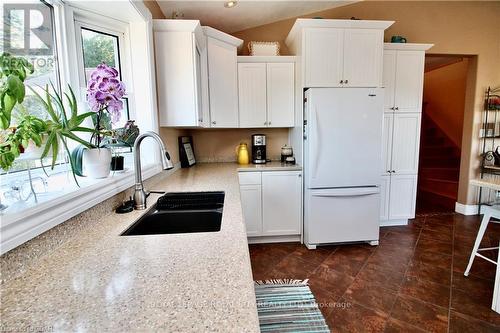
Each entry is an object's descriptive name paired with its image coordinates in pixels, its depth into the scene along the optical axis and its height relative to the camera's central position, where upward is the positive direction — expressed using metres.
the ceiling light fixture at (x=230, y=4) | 2.38 +1.35
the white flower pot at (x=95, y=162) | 1.14 -0.10
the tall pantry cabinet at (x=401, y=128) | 2.90 +0.11
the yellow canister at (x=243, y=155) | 2.97 -0.20
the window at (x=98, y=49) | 1.49 +0.63
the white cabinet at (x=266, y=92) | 2.78 +0.54
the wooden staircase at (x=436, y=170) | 4.19 -0.67
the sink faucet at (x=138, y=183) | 1.20 -0.21
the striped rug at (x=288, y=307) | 1.55 -1.20
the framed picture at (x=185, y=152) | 2.75 -0.15
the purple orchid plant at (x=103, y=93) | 1.12 +0.22
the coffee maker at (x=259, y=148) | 2.94 -0.11
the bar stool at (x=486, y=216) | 1.74 -0.60
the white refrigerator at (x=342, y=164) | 2.38 -0.26
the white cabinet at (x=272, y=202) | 2.63 -0.70
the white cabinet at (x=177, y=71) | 2.00 +0.58
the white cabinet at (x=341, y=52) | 2.43 +0.88
